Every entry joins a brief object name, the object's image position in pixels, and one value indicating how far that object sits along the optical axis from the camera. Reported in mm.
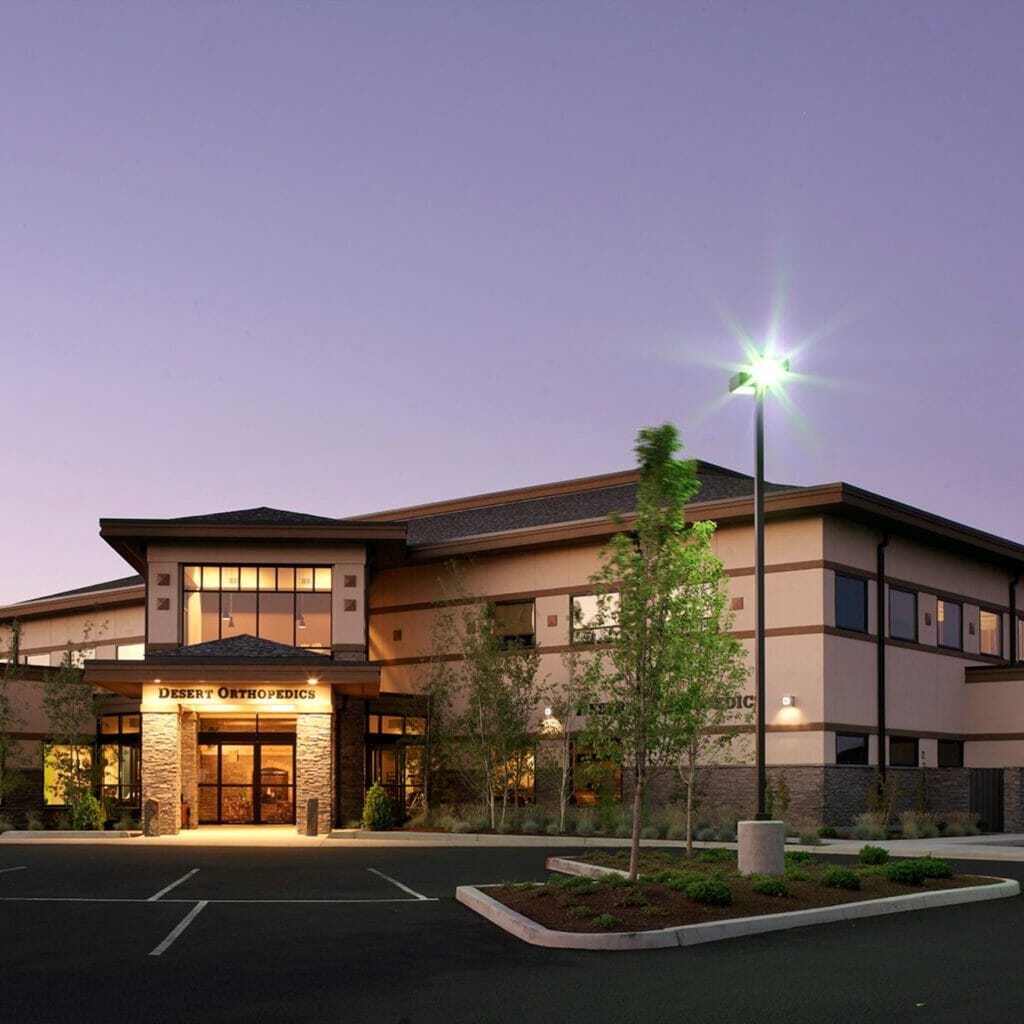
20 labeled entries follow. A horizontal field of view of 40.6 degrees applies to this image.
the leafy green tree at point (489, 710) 37250
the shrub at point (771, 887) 17047
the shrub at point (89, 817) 37469
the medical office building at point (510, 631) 35531
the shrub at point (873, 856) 20469
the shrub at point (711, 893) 16062
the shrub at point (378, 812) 36094
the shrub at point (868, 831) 32438
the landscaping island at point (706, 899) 14773
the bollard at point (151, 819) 35281
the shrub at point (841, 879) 17938
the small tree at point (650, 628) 18484
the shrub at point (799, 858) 20625
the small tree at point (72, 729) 39594
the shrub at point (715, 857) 21691
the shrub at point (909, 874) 18688
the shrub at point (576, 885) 16672
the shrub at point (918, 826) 32969
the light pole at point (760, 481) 19625
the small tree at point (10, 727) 41000
